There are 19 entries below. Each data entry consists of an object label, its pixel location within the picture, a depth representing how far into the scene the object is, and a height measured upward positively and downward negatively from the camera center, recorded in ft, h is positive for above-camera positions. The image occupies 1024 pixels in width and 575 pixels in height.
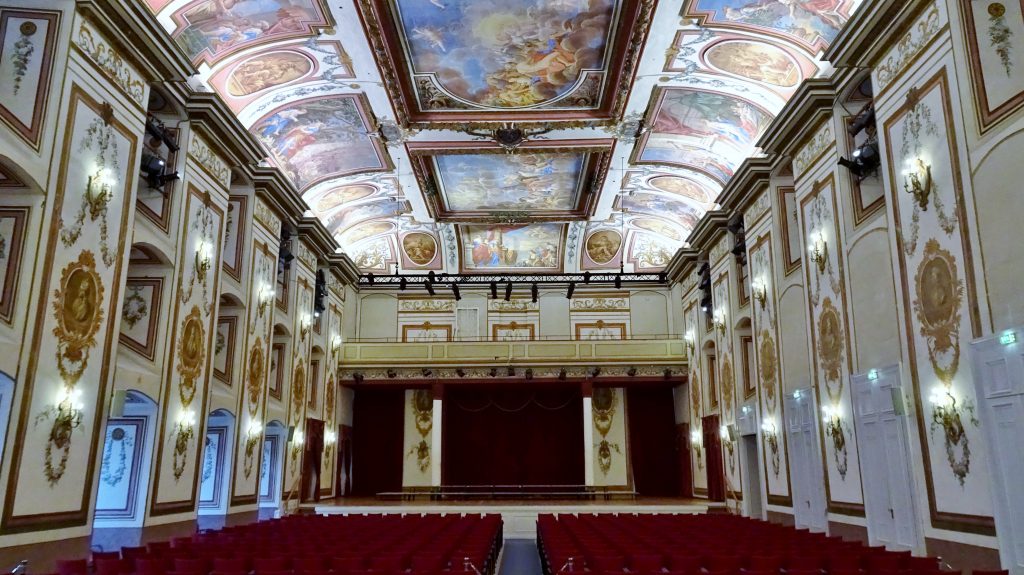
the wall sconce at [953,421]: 29.63 +1.47
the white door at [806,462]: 45.19 -0.28
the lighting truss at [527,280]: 90.38 +21.25
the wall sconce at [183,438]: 43.34 +1.10
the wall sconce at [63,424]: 31.23 +1.41
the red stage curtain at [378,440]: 90.84 +2.08
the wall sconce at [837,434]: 41.60 +1.34
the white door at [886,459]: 34.55 -0.06
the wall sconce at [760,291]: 54.34 +12.09
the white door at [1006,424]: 26.13 +1.22
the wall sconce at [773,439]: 52.29 +1.30
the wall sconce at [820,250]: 43.60 +12.15
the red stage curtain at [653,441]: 89.30 +1.97
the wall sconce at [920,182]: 31.91 +11.85
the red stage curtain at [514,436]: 92.94 +2.64
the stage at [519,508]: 61.93 -4.38
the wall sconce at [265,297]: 56.90 +12.16
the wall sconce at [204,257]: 46.16 +12.32
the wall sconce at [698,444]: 77.05 +1.38
